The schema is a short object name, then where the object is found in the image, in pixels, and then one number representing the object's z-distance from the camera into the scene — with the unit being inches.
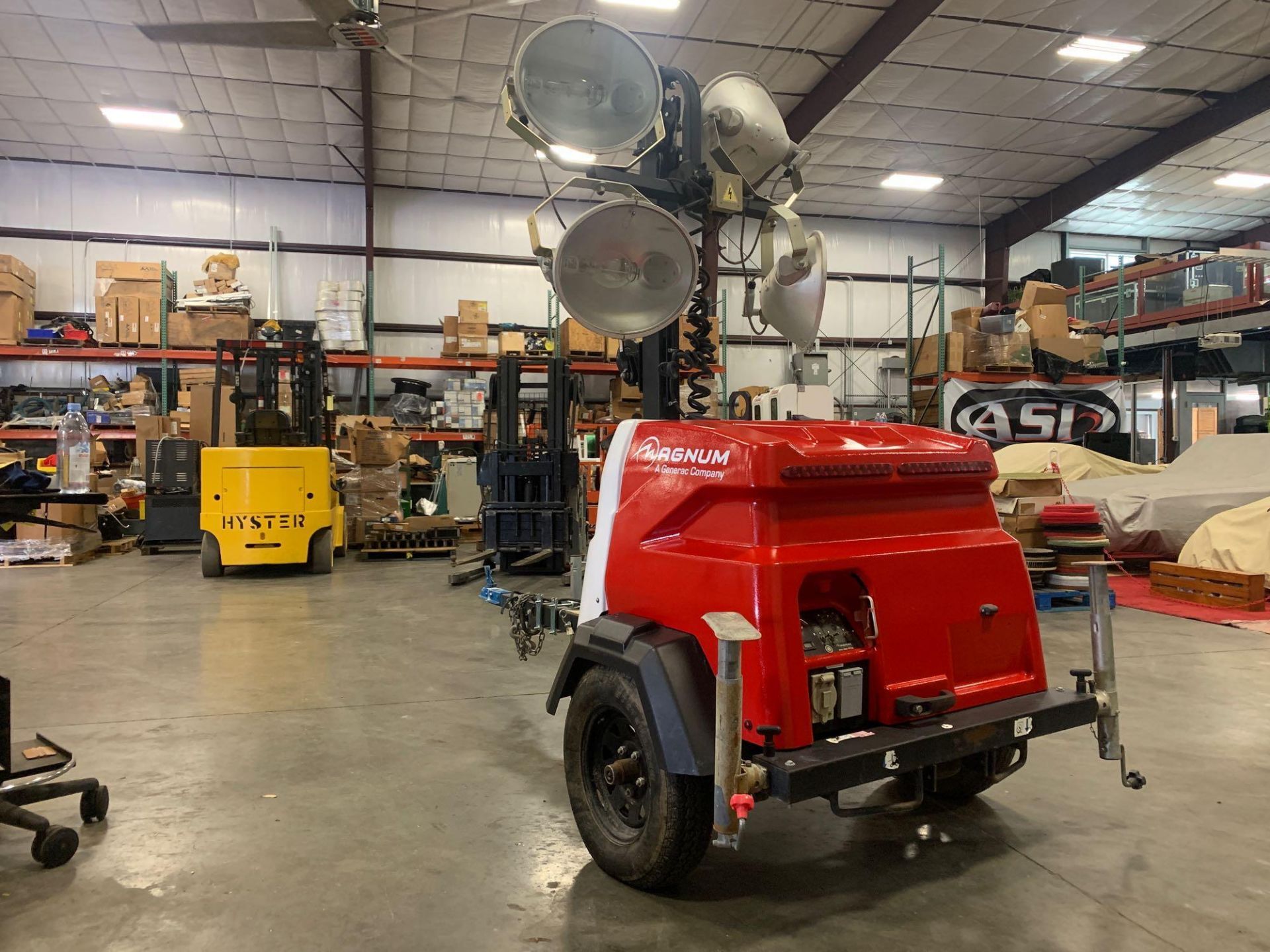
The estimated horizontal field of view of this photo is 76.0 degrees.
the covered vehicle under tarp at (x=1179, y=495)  313.7
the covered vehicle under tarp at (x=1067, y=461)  390.6
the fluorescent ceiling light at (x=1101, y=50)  414.3
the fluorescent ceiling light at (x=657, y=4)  373.7
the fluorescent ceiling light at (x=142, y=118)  466.0
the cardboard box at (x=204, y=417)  450.3
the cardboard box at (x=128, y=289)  495.2
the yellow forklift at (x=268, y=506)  308.7
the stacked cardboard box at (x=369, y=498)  416.2
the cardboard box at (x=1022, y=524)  268.8
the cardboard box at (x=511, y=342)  524.1
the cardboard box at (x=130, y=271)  497.0
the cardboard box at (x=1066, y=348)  521.0
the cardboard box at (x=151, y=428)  452.8
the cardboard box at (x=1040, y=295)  524.1
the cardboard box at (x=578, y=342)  526.9
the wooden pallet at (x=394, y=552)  374.0
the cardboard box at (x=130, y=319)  492.1
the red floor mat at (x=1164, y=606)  239.1
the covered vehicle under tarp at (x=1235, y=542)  262.1
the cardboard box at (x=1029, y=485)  278.4
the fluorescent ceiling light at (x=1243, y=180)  594.5
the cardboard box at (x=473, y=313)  526.6
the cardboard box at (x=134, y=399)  485.1
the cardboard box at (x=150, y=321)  496.4
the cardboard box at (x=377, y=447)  430.6
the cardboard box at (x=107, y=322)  490.3
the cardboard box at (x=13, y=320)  474.0
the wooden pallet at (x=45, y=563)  346.3
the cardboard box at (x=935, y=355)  524.7
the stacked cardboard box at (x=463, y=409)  528.7
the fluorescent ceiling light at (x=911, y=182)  583.2
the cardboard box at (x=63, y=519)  390.0
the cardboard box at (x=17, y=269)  468.1
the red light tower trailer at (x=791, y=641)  76.1
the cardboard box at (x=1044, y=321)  523.5
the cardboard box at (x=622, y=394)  519.5
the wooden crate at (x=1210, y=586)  249.8
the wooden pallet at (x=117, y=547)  396.5
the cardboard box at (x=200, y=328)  502.9
